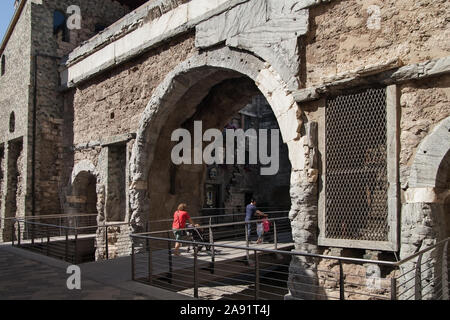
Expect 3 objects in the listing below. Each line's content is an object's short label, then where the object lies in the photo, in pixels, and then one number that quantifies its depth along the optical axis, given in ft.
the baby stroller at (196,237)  27.40
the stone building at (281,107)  17.33
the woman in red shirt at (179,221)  26.53
